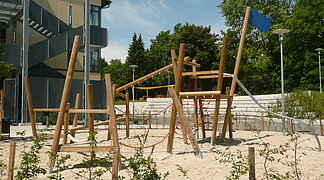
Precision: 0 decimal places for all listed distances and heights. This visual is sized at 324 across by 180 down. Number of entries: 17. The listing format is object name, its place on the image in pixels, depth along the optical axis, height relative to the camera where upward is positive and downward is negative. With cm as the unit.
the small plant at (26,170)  326 -84
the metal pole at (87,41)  1661 +336
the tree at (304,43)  2883 +564
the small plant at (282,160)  466 -120
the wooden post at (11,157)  420 -84
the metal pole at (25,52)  1622 +264
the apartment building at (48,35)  1733 +425
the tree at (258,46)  3328 +620
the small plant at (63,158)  311 -72
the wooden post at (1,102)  941 -10
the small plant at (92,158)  306 -70
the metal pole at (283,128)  1003 -106
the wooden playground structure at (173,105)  507 -15
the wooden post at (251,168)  356 -86
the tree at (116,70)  5392 +675
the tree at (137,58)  5241 +736
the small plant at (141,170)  307 -77
